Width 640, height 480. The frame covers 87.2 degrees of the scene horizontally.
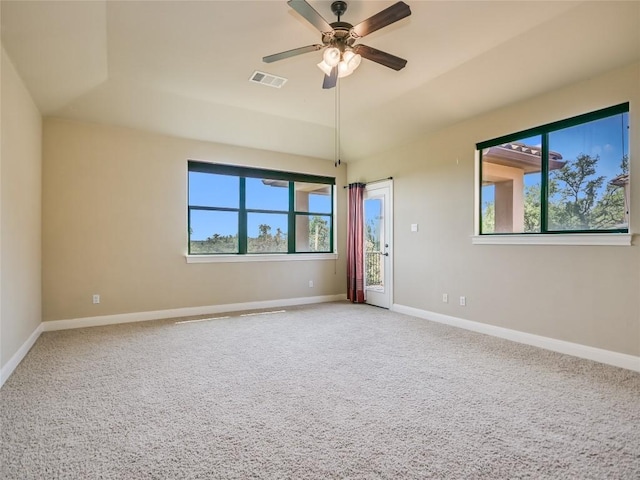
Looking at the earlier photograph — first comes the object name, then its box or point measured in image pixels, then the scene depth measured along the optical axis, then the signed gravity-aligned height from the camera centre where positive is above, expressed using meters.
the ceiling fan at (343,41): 2.24 +1.52
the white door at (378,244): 5.59 -0.06
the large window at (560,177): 3.17 +0.67
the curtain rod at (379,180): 5.62 +1.05
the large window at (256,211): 5.32 +0.52
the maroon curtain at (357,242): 6.06 -0.02
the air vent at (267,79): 3.70 +1.85
